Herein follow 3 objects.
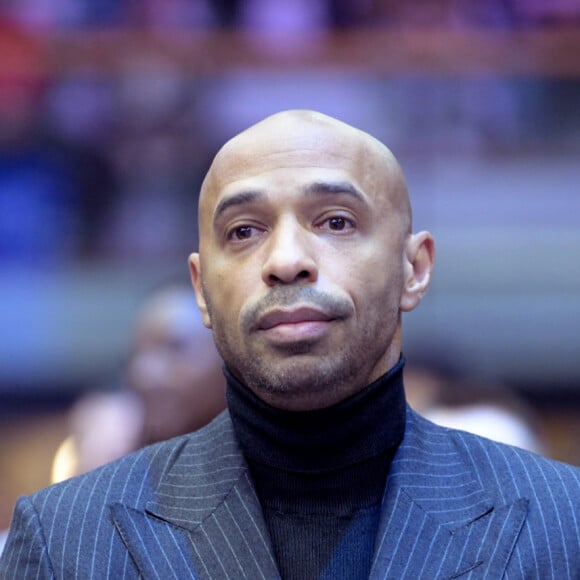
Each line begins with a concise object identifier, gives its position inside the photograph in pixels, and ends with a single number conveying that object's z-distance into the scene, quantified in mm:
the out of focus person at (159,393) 7812
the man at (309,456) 4480
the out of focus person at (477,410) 7492
